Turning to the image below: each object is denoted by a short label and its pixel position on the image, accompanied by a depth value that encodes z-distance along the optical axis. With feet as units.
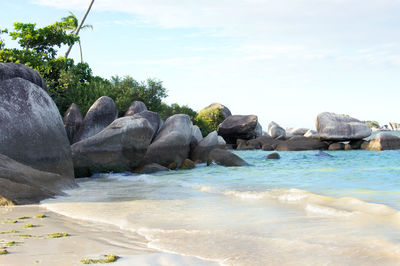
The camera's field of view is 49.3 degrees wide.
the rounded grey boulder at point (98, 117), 60.13
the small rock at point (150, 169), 52.90
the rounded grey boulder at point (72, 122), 59.93
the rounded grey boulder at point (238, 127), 123.54
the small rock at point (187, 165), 59.47
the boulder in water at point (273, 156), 80.06
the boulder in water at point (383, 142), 94.91
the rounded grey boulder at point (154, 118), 60.73
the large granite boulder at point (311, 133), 135.18
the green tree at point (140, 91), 88.43
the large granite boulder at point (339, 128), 99.30
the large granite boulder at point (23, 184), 25.76
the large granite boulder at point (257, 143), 115.08
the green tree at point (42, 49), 90.99
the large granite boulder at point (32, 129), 34.01
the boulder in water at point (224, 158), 60.39
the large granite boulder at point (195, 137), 69.10
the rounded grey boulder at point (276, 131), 142.10
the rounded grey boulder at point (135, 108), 71.82
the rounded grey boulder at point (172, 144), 57.77
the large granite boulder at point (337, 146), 99.81
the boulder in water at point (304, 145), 101.50
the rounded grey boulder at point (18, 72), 42.63
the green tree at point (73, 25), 126.57
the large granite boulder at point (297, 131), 165.25
